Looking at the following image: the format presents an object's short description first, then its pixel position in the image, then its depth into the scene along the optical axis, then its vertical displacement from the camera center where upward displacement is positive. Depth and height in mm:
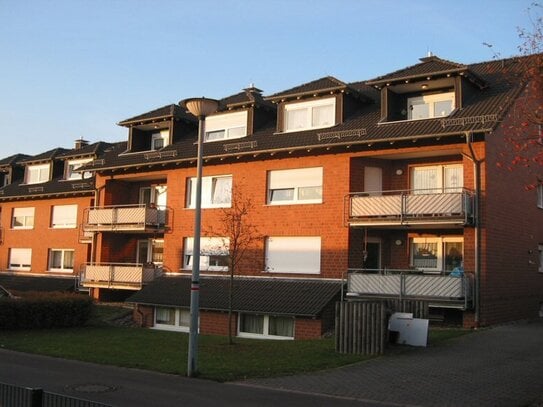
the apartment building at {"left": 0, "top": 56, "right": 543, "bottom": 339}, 19984 +2239
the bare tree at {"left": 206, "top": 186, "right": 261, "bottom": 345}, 23516 +1511
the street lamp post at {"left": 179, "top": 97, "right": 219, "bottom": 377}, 12430 +421
